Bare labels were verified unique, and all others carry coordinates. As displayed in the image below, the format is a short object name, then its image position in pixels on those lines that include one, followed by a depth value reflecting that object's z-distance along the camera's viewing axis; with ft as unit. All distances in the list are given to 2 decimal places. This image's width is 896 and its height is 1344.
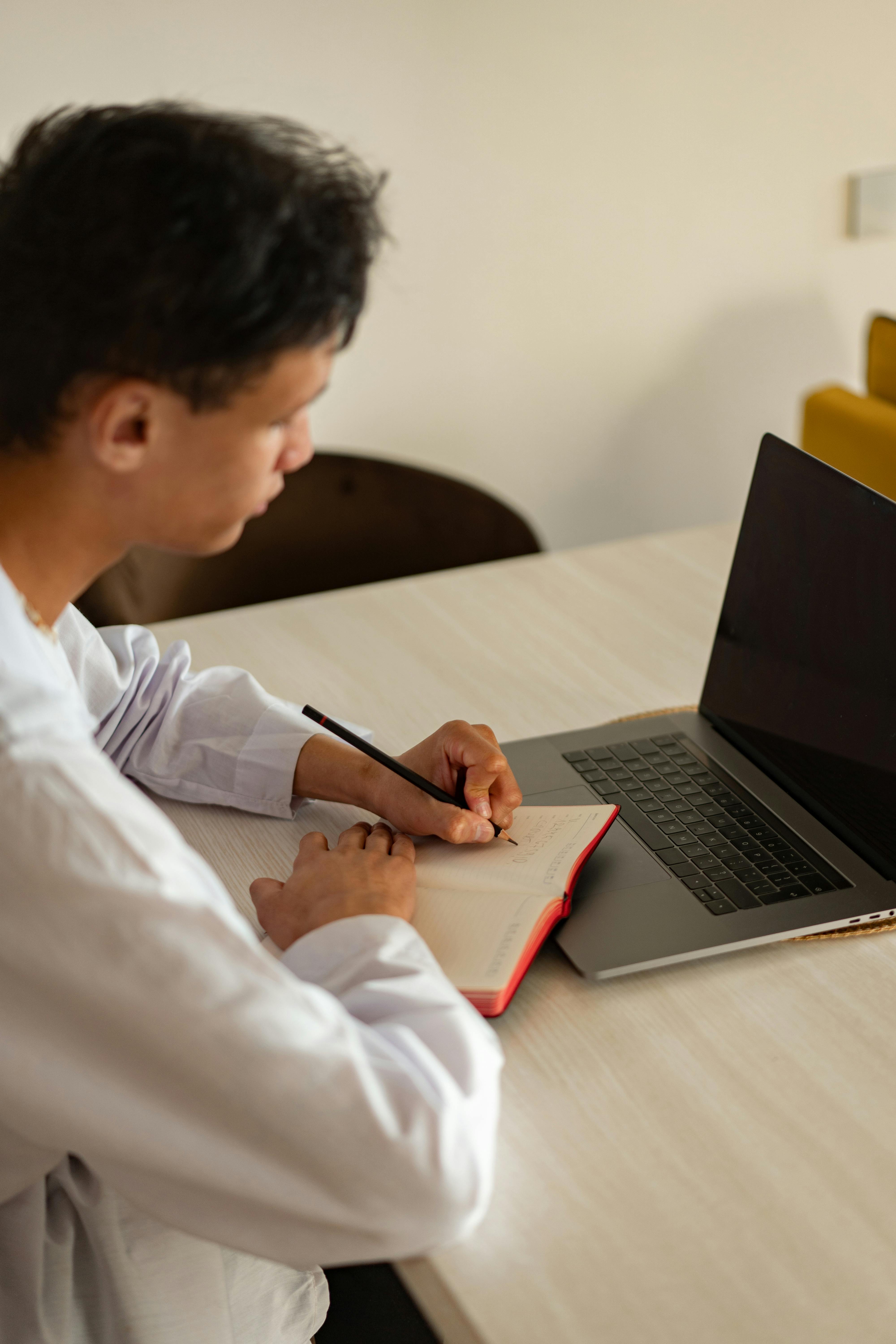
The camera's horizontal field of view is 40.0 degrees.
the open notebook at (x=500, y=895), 2.66
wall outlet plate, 8.25
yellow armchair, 6.34
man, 2.01
